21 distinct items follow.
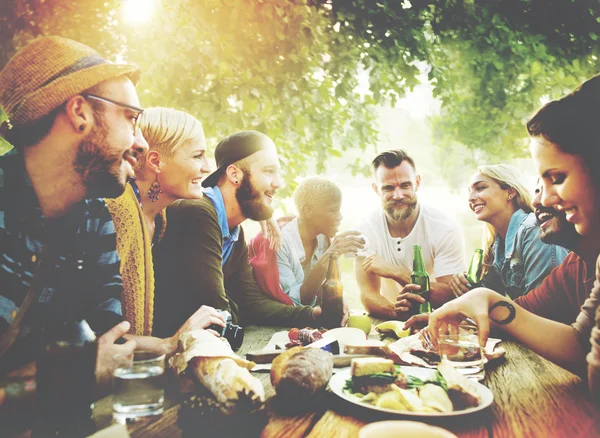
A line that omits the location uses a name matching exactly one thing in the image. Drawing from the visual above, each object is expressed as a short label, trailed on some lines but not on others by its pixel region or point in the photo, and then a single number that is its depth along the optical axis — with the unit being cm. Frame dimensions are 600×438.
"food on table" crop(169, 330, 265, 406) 89
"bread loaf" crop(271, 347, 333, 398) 92
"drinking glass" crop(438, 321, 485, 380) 113
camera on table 143
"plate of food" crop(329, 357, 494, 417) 85
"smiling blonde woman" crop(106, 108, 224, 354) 161
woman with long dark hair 123
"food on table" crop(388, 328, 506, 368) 122
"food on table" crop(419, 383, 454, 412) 85
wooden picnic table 83
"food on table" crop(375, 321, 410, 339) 162
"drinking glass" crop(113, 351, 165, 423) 88
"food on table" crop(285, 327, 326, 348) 135
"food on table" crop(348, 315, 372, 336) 168
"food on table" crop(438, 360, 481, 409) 88
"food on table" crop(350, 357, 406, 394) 93
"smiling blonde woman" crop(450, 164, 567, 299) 221
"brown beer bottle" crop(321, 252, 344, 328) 192
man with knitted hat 118
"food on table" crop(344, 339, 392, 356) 130
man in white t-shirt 268
